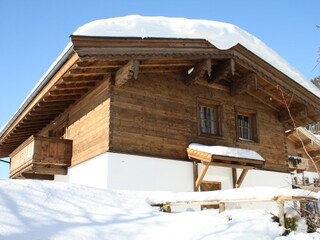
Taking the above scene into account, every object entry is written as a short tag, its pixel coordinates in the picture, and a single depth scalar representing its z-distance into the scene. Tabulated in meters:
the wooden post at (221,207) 7.55
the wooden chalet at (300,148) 25.23
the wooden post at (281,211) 6.43
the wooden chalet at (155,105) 10.55
